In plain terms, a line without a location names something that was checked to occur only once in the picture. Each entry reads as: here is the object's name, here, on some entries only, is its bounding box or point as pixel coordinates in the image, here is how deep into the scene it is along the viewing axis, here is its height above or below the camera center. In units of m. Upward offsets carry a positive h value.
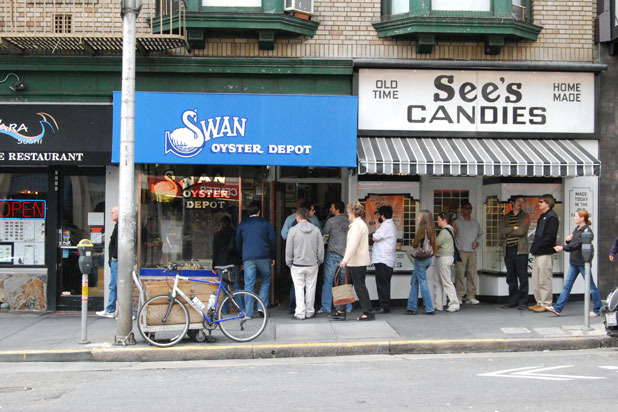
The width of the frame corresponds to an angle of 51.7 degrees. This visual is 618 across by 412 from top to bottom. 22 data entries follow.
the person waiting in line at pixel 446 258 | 11.15 -0.59
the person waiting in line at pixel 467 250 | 11.83 -0.47
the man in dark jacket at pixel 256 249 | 10.62 -0.42
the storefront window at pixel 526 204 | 11.91 +0.40
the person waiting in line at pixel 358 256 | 10.17 -0.51
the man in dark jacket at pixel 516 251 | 11.09 -0.45
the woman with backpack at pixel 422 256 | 10.68 -0.54
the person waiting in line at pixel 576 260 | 10.28 -0.56
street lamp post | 8.76 +0.56
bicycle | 8.67 -1.29
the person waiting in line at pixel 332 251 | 10.90 -0.46
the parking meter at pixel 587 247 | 9.15 -0.31
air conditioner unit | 11.32 +3.91
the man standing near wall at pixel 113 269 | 10.97 -0.79
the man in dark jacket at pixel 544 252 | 10.67 -0.45
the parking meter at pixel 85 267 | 8.68 -0.60
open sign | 11.75 +0.25
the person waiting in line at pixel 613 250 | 10.30 -0.41
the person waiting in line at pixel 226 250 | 11.13 -0.47
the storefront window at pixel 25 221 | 11.76 +0.03
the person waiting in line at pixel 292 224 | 11.13 +0.00
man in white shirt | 10.60 -0.39
